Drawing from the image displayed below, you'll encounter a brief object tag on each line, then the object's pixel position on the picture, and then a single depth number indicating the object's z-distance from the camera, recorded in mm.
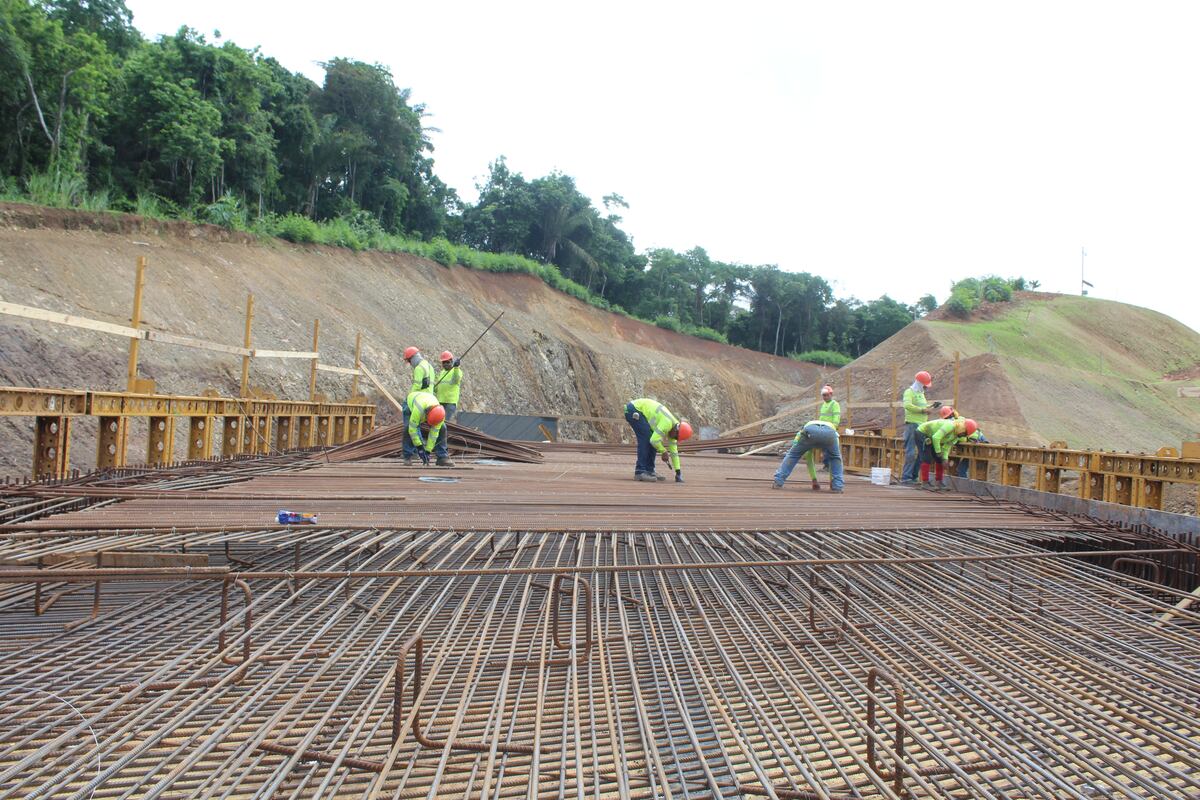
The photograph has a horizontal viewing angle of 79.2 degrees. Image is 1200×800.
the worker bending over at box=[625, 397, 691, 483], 7633
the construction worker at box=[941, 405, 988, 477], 9885
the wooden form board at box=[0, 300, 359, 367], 6299
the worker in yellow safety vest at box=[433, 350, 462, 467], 9641
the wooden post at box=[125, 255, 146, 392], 7964
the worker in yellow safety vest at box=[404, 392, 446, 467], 8180
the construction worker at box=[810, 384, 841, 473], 9719
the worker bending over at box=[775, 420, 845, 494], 7973
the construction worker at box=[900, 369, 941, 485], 9641
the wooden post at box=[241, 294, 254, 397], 10758
